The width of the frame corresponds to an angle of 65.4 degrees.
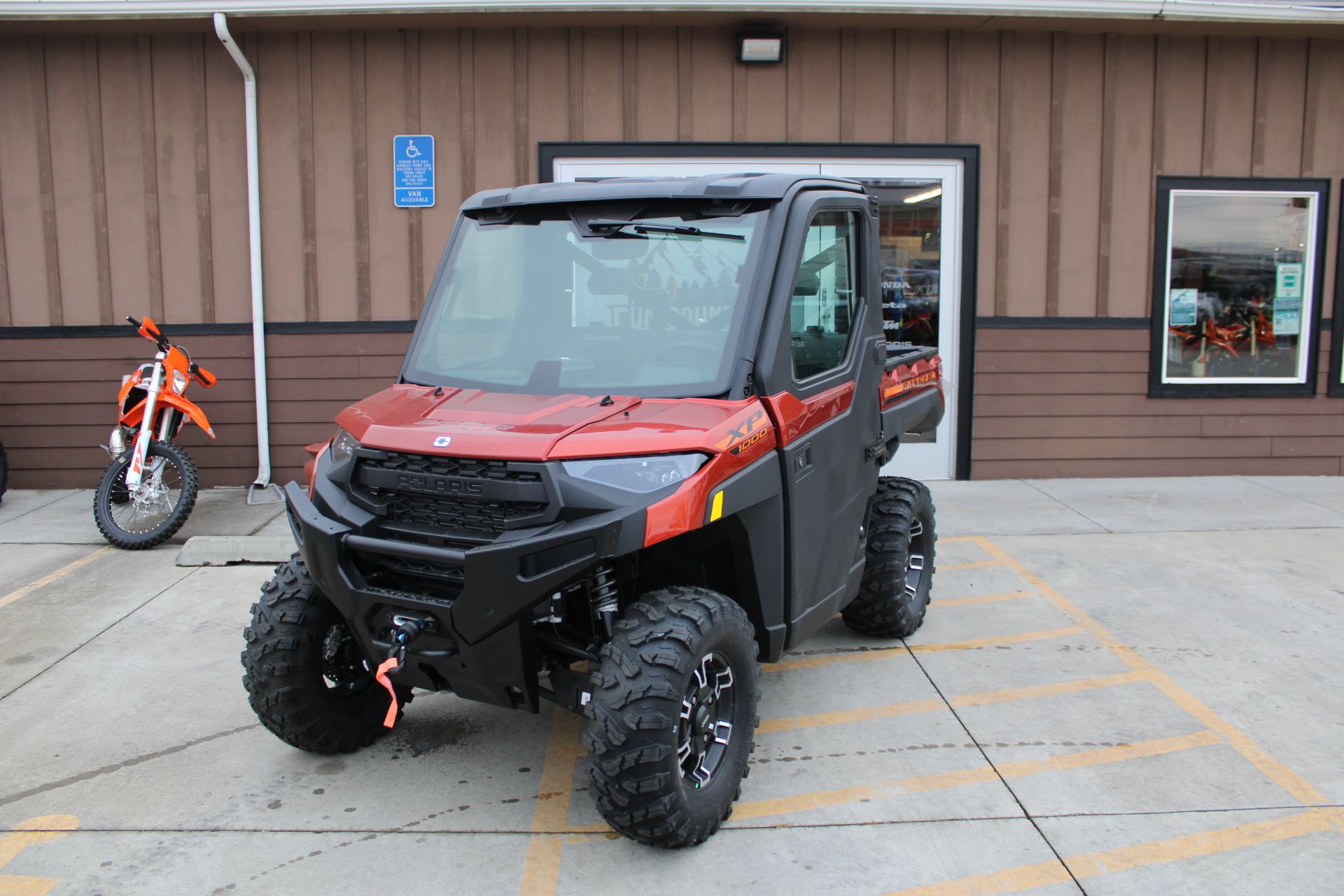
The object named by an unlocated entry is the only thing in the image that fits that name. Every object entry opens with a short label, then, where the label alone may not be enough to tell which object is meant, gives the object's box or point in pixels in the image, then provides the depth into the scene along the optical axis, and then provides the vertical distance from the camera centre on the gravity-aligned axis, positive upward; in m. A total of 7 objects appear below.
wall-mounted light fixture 8.26 +2.19
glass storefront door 8.62 +0.76
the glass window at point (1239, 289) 8.94 +0.30
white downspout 8.25 +0.32
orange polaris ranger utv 3.19 -0.53
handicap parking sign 8.41 +1.23
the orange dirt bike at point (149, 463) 7.11 -0.95
